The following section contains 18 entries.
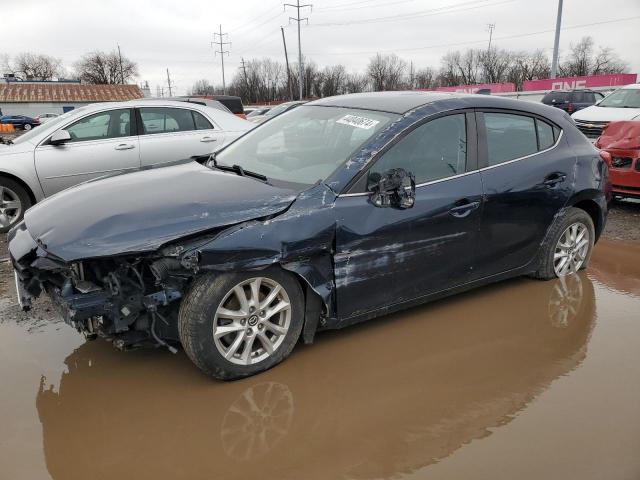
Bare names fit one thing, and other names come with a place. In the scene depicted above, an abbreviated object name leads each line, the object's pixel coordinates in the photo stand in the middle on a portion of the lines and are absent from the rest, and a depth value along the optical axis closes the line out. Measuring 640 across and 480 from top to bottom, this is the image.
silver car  6.36
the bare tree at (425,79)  89.50
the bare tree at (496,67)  86.31
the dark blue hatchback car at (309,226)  2.75
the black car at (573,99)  21.38
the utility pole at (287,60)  63.22
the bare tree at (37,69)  98.69
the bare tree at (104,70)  91.71
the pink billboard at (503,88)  43.52
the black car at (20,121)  44.75
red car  6.77
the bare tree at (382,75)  86.44
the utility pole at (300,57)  51.59
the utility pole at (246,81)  89.94
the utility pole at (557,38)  30.89
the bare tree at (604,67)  76.78
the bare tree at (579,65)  76.89
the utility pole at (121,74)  93.06
